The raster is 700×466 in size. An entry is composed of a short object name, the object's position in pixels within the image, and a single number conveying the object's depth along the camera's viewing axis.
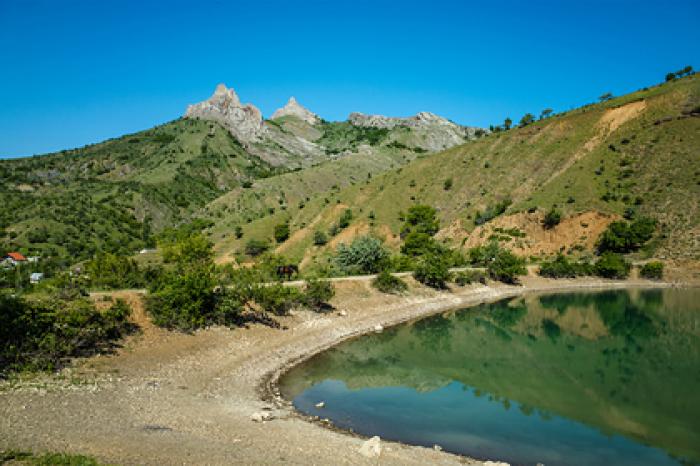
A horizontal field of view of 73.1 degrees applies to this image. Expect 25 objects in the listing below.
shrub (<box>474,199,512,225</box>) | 75.12
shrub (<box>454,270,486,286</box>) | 53.50
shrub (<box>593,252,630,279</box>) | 58.50
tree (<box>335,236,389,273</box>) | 51.06
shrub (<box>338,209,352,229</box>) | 83.19
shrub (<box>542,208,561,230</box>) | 68.19
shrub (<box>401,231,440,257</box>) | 63.56
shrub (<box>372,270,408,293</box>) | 44.12
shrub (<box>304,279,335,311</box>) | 36.31
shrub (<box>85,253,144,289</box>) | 32.72
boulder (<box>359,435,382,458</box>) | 13.87
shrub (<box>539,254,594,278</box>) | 60.28
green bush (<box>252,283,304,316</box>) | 32.50
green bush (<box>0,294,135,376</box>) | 18.53
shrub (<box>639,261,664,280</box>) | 57.59
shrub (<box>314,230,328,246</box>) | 80.44
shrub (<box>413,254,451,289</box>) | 48.57
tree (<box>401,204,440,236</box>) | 77.38
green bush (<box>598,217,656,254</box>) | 61.50
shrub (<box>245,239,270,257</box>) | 82.31
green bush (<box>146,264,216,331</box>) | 26.17
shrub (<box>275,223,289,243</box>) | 87.62
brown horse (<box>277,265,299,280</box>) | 46.24
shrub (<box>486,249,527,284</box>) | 57.38
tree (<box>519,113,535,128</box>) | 101.69
